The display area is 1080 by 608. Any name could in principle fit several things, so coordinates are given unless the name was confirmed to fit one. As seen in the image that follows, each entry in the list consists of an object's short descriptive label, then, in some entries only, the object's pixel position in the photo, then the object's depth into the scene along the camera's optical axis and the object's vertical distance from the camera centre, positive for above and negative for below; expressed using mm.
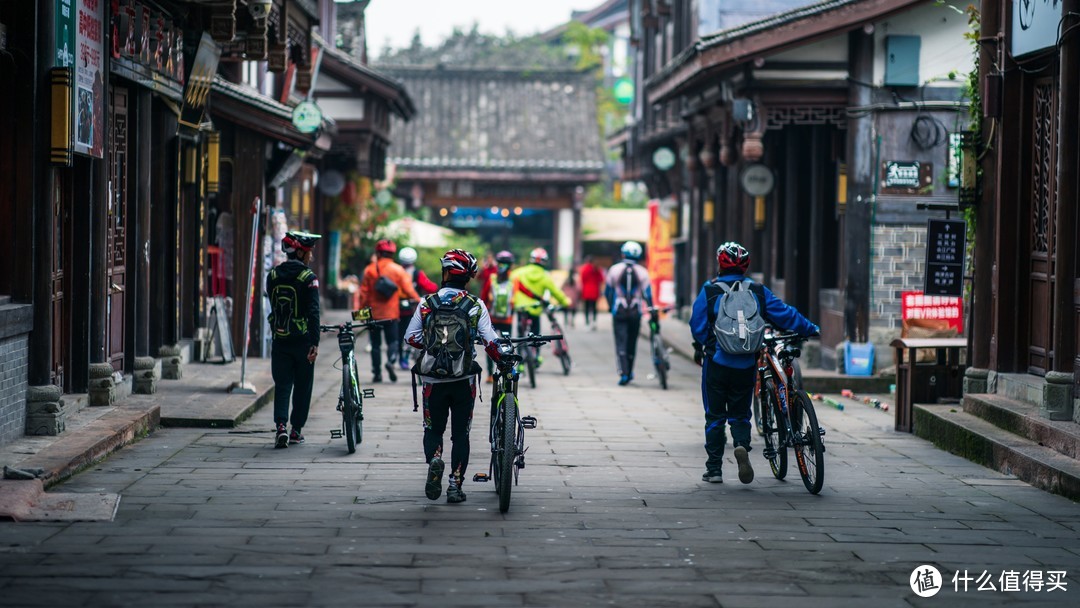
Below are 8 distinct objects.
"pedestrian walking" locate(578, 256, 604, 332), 36438 -382
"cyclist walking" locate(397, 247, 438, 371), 20016 -272
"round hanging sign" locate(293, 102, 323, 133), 22219 +2095
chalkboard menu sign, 15823 +236
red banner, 40250 +547
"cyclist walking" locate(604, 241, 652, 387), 20031 -318
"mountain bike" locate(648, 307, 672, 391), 19859 -1090
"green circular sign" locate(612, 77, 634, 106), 44938 +5100
